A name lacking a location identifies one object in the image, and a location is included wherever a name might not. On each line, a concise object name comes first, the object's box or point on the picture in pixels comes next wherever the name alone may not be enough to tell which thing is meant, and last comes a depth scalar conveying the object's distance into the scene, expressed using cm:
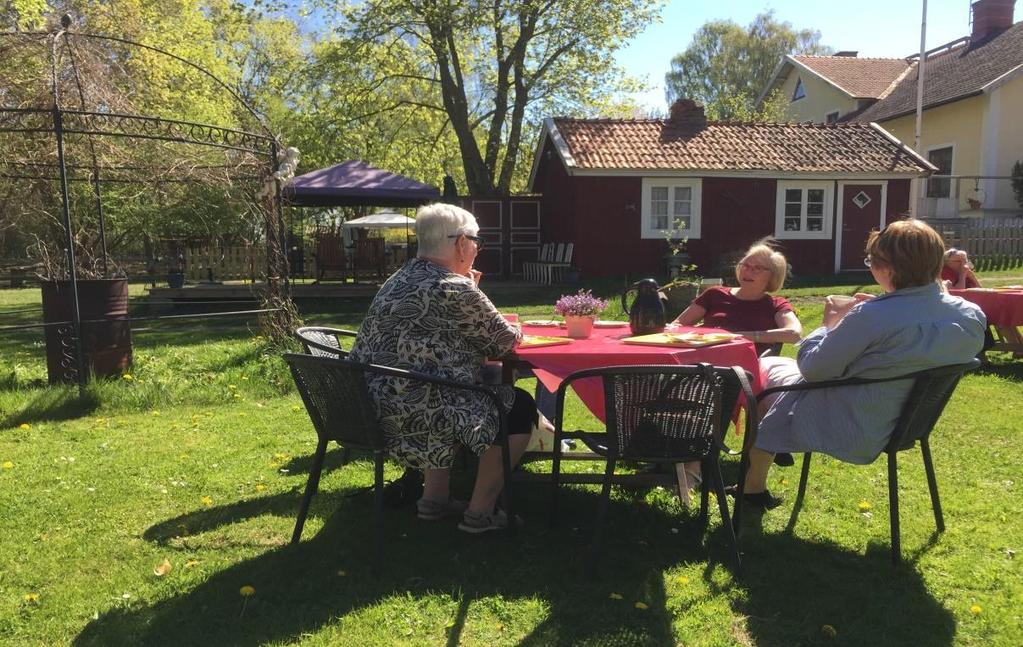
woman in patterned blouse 295
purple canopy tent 1334
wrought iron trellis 655
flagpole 1852
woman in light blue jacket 279
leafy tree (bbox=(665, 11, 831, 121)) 3909
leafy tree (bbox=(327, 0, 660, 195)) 1828
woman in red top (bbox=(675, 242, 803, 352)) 413
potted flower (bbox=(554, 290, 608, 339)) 370
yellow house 2000
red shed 1603
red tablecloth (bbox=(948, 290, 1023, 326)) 655
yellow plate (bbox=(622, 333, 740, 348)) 336
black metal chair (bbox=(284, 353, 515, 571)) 282
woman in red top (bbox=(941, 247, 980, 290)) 692
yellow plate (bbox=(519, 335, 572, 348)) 336
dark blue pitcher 373
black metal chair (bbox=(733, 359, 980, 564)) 277
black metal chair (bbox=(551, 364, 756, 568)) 271
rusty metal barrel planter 593
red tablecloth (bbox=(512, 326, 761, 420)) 315
